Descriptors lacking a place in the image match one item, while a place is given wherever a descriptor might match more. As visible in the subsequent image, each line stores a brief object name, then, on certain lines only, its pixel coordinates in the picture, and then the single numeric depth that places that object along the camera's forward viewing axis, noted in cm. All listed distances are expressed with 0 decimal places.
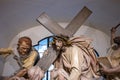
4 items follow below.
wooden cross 194
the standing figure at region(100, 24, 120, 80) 188
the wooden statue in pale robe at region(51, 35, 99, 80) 184
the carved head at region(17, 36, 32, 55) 202
